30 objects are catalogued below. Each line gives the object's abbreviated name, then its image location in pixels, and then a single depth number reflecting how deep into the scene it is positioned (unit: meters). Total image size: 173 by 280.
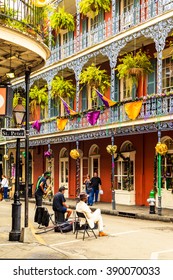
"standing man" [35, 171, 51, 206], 18.28
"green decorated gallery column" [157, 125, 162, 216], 19.38
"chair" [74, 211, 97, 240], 14.13
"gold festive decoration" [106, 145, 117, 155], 22.89
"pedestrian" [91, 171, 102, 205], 25.65
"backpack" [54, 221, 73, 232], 15.23
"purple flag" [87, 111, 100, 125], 24.80
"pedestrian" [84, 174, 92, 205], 24.86
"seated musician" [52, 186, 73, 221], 15.45
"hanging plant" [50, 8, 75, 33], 28.03
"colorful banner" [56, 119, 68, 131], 28.26
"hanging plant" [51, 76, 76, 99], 28.59
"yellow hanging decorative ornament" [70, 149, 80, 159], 26.76
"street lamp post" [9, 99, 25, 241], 12.99
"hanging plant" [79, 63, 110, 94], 25.22
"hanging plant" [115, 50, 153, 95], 22.61
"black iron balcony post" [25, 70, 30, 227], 13.08
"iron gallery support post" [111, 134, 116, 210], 22.33
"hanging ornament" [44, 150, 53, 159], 29.11
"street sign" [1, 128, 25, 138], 12.85
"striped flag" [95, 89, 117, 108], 22.94
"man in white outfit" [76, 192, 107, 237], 14.07
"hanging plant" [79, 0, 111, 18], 25.36
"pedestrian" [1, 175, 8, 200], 30.12
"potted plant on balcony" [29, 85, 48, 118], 30.45
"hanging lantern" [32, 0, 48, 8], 12.66
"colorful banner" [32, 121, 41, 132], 31.48
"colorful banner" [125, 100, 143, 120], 21.56
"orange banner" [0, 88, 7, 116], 11.03
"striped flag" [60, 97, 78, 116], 26.44
